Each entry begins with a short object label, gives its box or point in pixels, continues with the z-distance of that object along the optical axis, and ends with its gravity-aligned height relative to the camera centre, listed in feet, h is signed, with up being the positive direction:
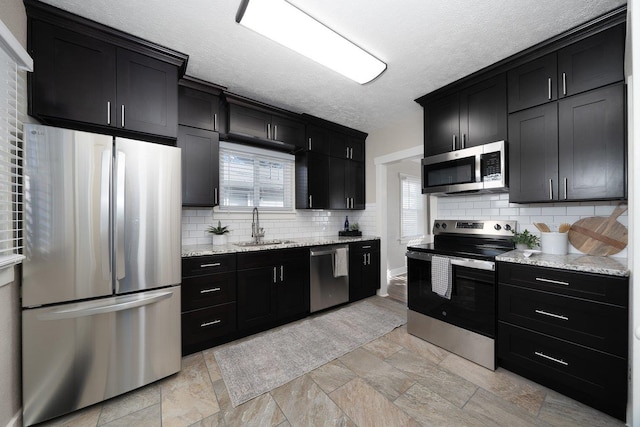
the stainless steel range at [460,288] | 6.74 -2.34
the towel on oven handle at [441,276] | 7.39 -1.99
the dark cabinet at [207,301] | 7.25 -2.70
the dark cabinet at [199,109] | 8.10 +3.64
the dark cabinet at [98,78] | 5.45 +3.46
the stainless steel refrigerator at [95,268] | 4.83 -1.16
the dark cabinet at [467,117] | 7.68 +3.28
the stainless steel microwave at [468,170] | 7.49 +1.40
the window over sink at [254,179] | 10.27 +1.62
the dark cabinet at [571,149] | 5.75 +1.62
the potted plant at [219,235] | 9.26 -0.80
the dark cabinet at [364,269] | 11.51 -2.78
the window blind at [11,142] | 4.18 +1.41
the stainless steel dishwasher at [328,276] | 10.12 -2.74
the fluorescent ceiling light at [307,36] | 5.20 +4.33
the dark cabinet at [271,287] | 8.34 -2.73
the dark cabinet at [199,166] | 8.18 +1.69
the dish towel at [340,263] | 10.70 -2.22
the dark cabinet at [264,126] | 9.19 +3.61
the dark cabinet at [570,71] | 5.77 +3.68
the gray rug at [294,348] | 6.31 -4.31
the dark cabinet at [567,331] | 4.93 -2.76
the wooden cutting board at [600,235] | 6.28 -0.66
